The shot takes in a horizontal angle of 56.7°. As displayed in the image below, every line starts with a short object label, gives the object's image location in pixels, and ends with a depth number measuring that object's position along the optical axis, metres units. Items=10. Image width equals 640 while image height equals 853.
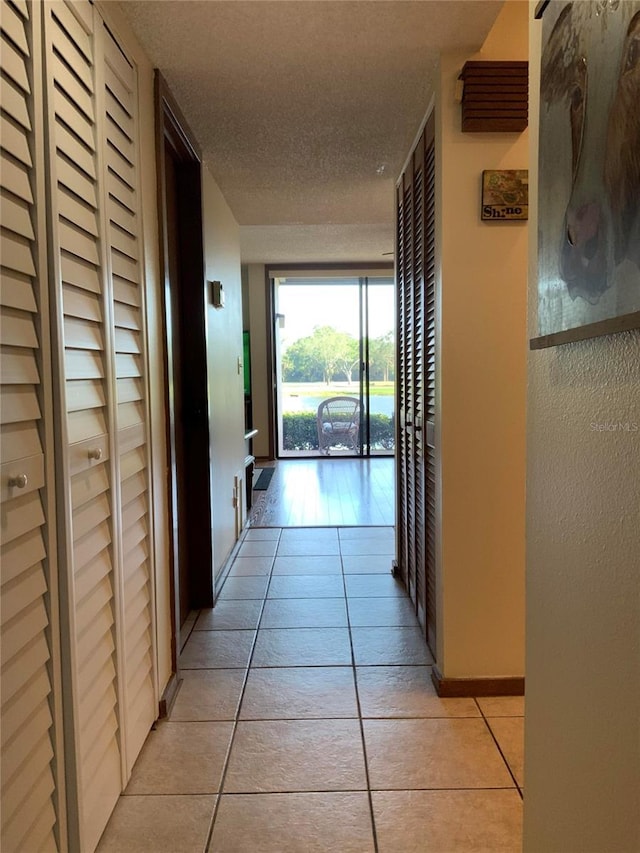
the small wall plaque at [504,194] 2.01
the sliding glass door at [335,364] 7.92
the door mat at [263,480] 6.06
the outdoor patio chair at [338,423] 8.05
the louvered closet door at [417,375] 2.34
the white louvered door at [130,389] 1.61
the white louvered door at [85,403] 1.24
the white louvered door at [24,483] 1.01
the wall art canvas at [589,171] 0.74
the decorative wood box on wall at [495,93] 1.94
